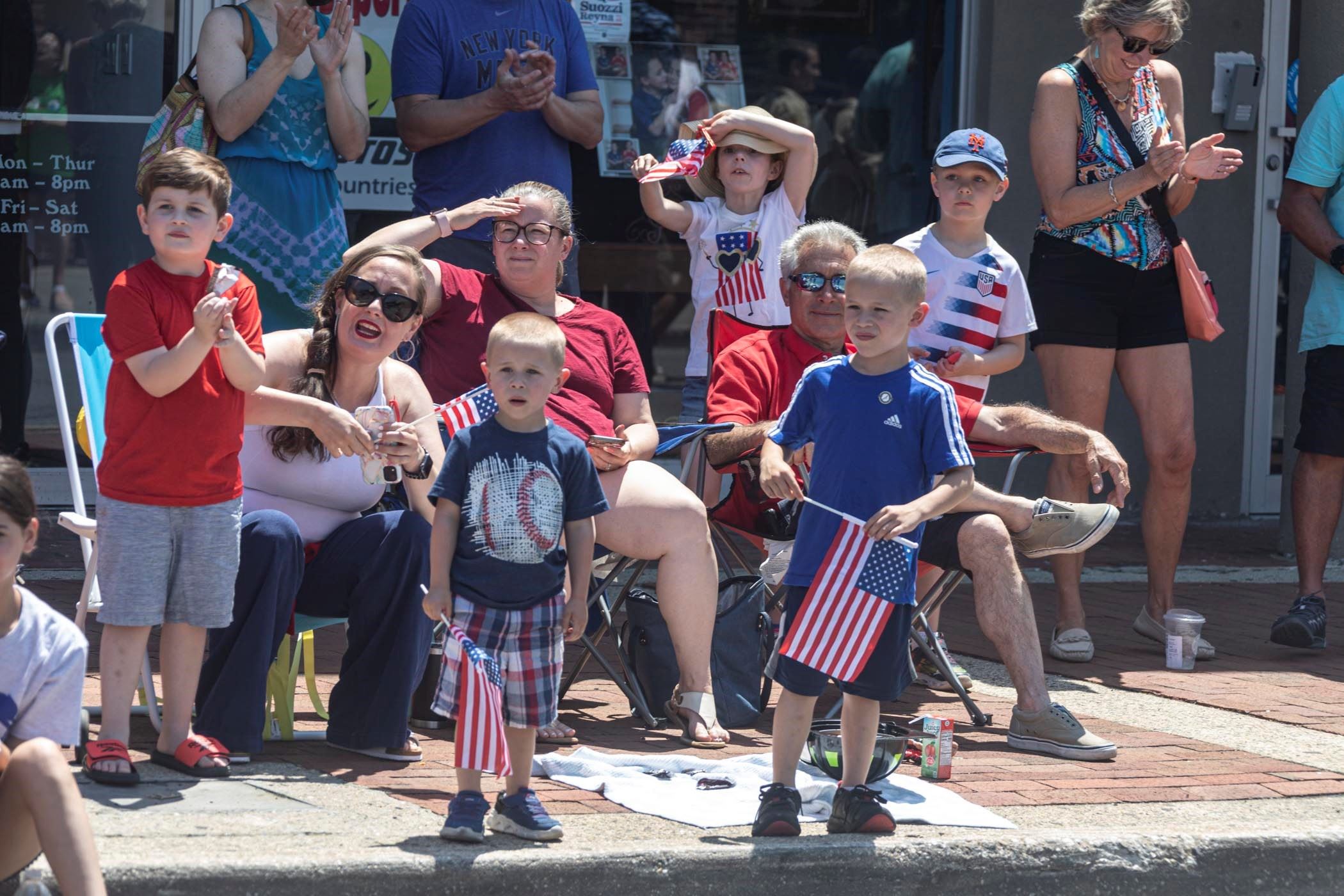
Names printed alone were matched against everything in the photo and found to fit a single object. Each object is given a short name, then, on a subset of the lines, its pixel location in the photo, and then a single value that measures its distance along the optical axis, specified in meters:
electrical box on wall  16.59
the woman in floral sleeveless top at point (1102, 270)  11.52
